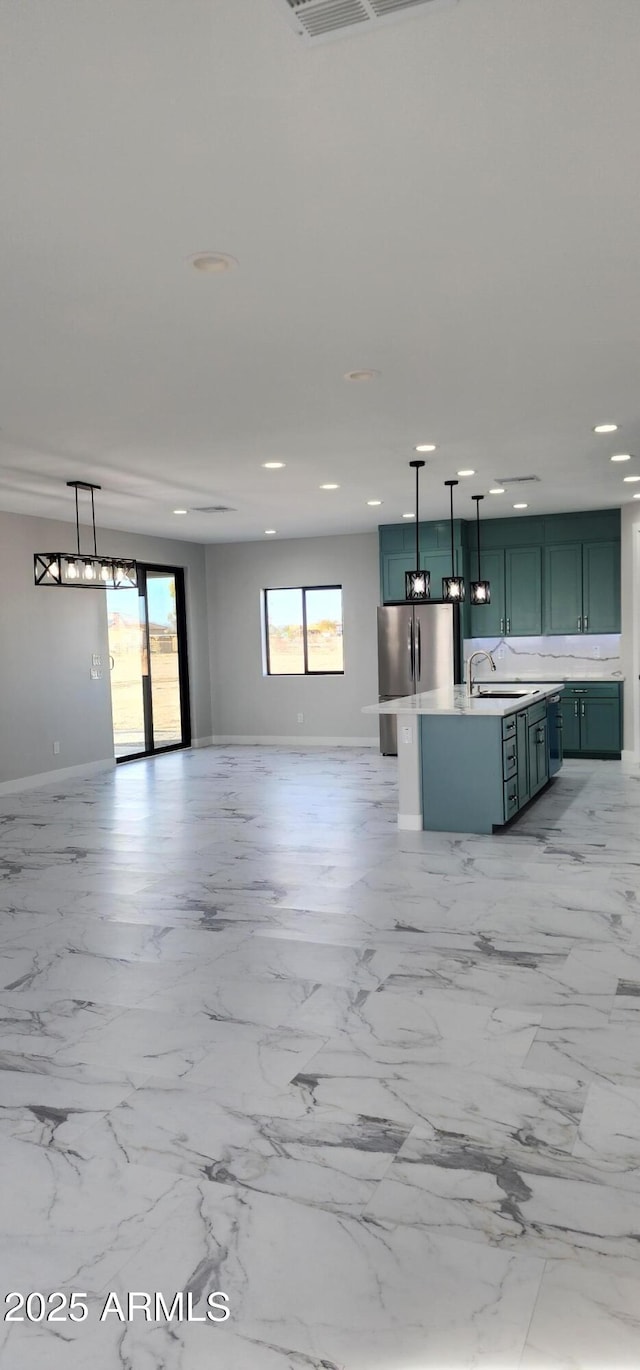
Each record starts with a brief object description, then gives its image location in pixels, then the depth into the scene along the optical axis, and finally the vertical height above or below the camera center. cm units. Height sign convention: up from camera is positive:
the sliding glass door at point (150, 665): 1011 -27
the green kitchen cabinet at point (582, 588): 930 +43
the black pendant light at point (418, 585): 631 +34
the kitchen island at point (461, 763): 601 -90
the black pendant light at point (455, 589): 690 +34
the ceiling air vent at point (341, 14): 174 +123
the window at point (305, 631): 1108 +7
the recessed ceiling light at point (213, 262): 285 +122
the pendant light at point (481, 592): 766 +34
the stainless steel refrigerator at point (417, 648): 974 -16
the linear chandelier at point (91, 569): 687 +59
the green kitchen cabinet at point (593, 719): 909 -93
